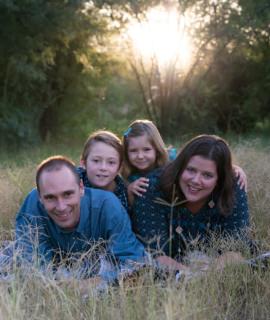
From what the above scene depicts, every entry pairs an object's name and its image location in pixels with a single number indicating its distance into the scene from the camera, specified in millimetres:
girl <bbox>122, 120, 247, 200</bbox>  3883
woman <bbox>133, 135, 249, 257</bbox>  3096
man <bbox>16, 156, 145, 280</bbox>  2771
